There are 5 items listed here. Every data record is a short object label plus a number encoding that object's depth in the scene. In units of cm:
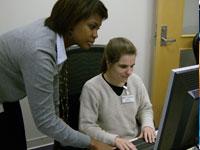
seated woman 150
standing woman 105
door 273
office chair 151
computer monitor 74
